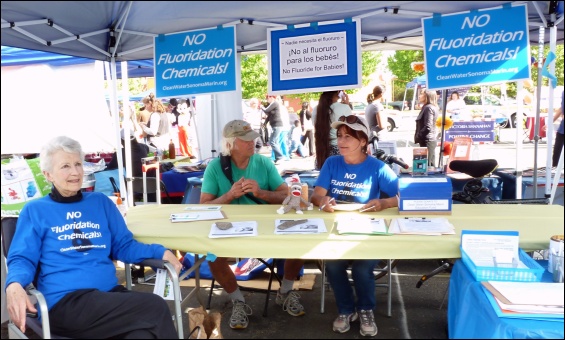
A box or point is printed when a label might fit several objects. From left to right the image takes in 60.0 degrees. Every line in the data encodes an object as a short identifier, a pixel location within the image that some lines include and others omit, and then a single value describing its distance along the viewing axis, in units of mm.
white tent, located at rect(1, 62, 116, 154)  6086
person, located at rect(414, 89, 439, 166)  7738
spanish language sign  3898
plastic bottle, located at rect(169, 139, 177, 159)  7059
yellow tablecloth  2326
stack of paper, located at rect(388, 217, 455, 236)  2400
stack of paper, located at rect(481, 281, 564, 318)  1746
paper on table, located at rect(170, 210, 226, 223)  2865
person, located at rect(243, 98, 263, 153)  13537
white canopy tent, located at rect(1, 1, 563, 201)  3217
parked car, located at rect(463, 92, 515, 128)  15969
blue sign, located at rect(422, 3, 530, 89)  3502
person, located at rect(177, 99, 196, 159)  12305
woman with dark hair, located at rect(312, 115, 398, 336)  2869
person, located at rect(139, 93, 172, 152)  9578
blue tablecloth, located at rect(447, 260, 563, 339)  1661
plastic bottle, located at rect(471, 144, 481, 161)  7656
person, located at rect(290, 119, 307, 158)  12125
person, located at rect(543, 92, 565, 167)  5488
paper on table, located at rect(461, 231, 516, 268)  2145
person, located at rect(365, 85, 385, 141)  7939
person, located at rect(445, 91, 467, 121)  12398
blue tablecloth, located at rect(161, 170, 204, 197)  5793
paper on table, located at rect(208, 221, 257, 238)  2486
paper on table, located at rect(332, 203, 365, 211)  2973
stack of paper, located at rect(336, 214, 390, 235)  2420
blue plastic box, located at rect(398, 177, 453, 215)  2805
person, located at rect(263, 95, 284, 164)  10594
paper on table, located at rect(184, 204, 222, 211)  3139
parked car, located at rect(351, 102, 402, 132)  17562
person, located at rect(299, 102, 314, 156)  12383
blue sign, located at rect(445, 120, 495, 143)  11141
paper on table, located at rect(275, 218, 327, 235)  2480
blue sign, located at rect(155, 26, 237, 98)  4086
